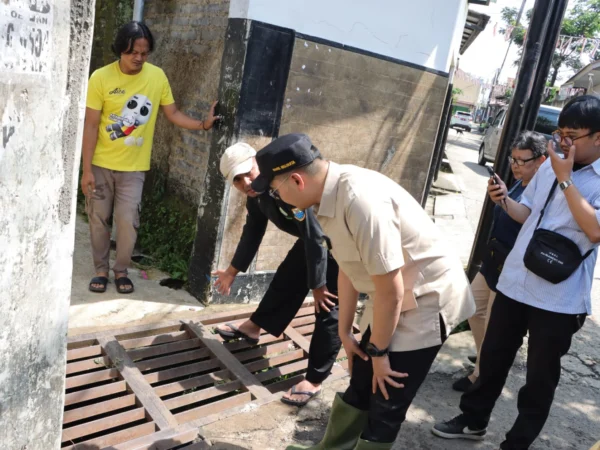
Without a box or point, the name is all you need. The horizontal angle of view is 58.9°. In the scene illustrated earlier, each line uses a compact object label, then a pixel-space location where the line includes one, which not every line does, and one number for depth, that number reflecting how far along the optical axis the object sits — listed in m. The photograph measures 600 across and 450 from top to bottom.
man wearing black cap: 1.76
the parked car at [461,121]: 35.48
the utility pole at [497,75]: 36.47
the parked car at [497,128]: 11.58
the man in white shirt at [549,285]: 2.23
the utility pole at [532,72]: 3.46
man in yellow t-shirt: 3.55
